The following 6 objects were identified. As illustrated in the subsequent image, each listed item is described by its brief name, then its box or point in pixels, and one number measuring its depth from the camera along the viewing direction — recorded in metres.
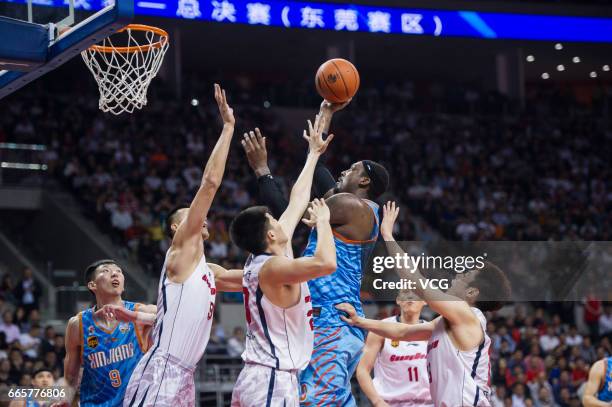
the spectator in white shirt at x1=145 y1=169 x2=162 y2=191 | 18.12
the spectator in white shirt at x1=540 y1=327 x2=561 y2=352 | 15.59
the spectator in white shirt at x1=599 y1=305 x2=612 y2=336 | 16.74
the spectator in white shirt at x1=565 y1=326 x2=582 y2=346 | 15.91
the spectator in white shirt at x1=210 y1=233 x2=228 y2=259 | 15.90
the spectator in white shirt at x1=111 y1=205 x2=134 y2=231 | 16.50
